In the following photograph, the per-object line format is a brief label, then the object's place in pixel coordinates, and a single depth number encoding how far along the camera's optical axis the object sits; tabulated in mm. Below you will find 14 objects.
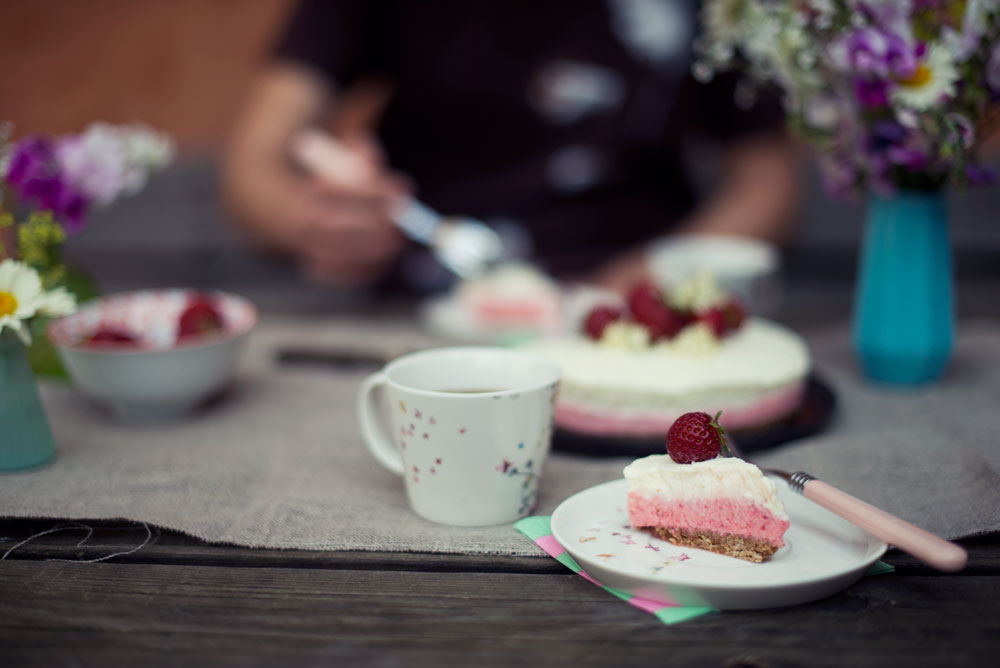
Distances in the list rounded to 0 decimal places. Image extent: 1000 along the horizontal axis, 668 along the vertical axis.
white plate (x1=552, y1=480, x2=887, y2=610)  578
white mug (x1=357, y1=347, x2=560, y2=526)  707
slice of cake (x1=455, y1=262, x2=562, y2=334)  1371
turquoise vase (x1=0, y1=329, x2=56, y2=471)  823
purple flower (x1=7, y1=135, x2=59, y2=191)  895
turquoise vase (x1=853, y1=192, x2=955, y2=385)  1069
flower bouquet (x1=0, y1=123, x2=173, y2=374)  847
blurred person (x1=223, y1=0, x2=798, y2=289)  1896
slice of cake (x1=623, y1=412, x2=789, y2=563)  637
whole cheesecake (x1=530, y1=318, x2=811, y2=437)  906
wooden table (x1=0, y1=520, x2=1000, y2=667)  556
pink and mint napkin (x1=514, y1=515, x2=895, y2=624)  591
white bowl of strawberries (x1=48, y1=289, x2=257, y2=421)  973
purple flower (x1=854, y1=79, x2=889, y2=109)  907
